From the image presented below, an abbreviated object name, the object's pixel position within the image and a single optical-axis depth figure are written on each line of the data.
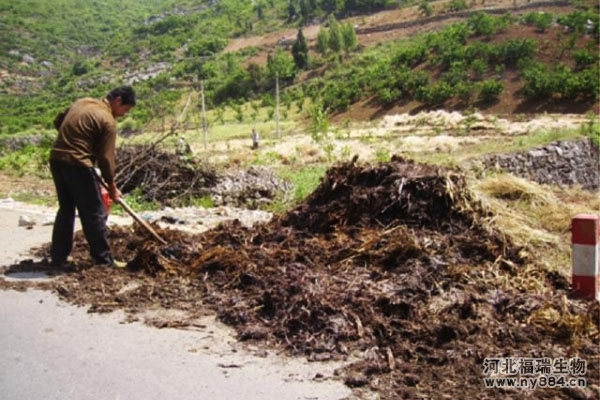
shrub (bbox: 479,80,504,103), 37.72
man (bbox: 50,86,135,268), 6.86
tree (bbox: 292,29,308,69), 70.56
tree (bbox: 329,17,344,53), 70.06
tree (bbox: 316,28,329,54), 72.50
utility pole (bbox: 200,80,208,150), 24.20
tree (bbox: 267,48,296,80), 65.50
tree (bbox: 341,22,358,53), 70.06
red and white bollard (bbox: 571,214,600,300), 5.61
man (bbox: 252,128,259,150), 25.34
